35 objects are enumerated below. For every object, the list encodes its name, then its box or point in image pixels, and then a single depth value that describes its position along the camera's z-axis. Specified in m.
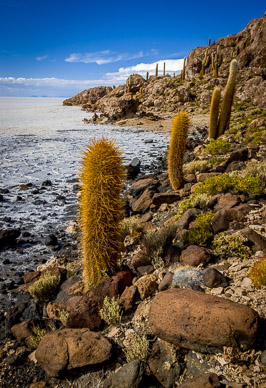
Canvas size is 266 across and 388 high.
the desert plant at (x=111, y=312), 3.26
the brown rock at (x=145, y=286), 3.55
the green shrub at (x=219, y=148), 12.06
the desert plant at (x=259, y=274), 3.03
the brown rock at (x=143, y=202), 7.72
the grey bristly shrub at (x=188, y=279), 3.32
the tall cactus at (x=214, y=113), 13.44
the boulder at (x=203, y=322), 2.32
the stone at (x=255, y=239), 3.93
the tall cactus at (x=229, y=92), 13.53
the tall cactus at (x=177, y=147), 7.58
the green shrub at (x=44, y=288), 4.36
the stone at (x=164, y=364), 2.43
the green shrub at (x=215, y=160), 10.55
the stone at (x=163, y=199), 7.57
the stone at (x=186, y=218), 5.31
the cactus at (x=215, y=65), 40.91
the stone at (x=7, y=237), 6.41
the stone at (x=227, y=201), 5.54
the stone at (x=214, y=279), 3.26
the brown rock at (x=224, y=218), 4.72
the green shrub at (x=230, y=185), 5.99
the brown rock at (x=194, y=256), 3.98
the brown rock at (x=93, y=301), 3.30
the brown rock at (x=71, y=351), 2.67
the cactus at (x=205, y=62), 47.44
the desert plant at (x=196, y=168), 9.81
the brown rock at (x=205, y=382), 2.09
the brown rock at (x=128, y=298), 3.42
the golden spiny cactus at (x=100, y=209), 3.69
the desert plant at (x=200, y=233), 4.47
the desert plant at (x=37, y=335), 3.34
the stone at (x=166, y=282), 3.57
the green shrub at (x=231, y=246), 3.89
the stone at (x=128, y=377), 2.36
